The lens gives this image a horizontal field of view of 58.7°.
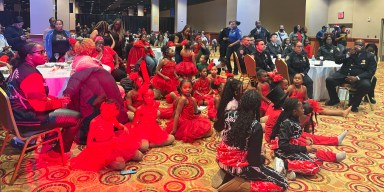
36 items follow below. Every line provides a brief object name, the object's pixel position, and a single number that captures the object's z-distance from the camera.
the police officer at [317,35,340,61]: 7.83
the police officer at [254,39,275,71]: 6.81
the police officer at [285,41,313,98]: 6.08
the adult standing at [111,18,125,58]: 6.80
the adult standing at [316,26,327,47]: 12.51
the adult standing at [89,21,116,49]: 6.37
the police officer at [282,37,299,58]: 7.94
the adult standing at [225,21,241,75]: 9.53
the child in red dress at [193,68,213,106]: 5.70
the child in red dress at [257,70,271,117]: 5.13
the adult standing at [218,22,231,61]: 10.09
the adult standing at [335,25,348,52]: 10.90
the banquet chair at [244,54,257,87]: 6.47
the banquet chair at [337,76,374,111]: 5.91
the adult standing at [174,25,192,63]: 7.82
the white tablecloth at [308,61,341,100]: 6.44
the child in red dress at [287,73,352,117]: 4.78
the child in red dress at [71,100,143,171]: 3.15
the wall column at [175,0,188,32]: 18.23
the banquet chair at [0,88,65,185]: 2.64
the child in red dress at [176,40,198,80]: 6.26
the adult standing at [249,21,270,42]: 10.42
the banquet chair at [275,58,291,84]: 5.86
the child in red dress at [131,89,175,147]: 3.82
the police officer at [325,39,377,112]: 5.86
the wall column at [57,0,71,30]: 16.65
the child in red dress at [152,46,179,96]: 6.35
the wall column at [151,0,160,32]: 21.35
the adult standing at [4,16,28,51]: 7.62
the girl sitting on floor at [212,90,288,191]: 2.54
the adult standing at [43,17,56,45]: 6.09
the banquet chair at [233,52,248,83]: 7.48
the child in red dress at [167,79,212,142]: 4.12
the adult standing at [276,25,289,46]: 11.30
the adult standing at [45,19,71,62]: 5.89
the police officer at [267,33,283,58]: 8.78
